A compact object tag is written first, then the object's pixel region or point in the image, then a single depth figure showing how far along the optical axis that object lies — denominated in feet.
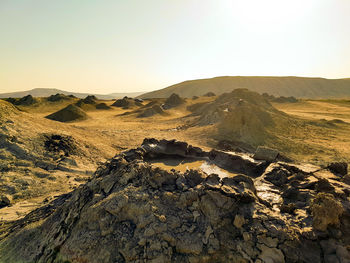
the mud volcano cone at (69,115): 85.51
